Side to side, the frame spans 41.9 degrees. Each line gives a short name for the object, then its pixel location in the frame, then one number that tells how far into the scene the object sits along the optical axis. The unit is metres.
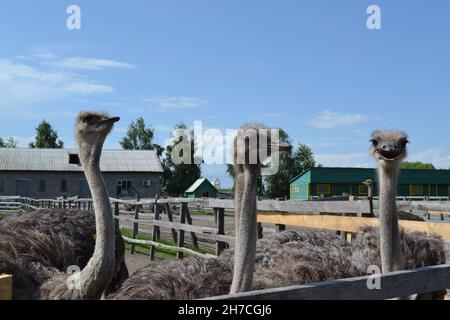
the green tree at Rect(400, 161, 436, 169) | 73.94
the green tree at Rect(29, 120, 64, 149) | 54.72
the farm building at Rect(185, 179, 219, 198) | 43.06
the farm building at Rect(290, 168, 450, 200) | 35.72
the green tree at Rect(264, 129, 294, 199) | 39.69
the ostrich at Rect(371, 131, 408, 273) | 3.87
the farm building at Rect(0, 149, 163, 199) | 35.91
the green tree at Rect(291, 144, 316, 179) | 44.03
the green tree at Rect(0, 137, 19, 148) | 61.28
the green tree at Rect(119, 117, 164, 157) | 53.83
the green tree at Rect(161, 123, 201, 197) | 47.47
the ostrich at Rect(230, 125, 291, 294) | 3.18
